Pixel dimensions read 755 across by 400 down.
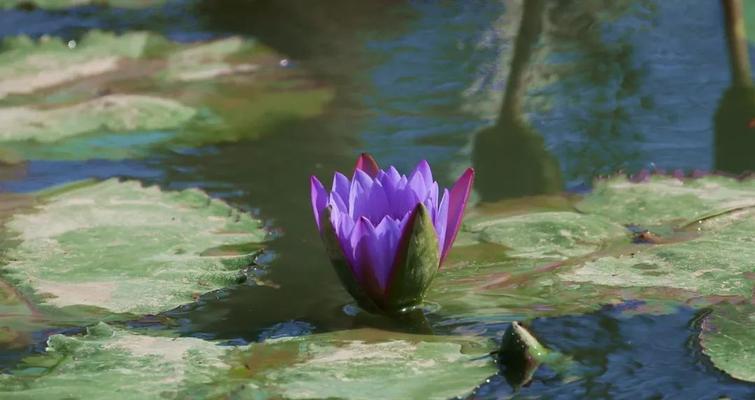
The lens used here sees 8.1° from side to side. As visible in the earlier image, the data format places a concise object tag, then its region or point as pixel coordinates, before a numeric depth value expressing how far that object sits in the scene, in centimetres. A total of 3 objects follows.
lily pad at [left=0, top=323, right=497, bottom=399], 289
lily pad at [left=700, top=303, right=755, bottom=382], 291
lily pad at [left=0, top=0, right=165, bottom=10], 441
